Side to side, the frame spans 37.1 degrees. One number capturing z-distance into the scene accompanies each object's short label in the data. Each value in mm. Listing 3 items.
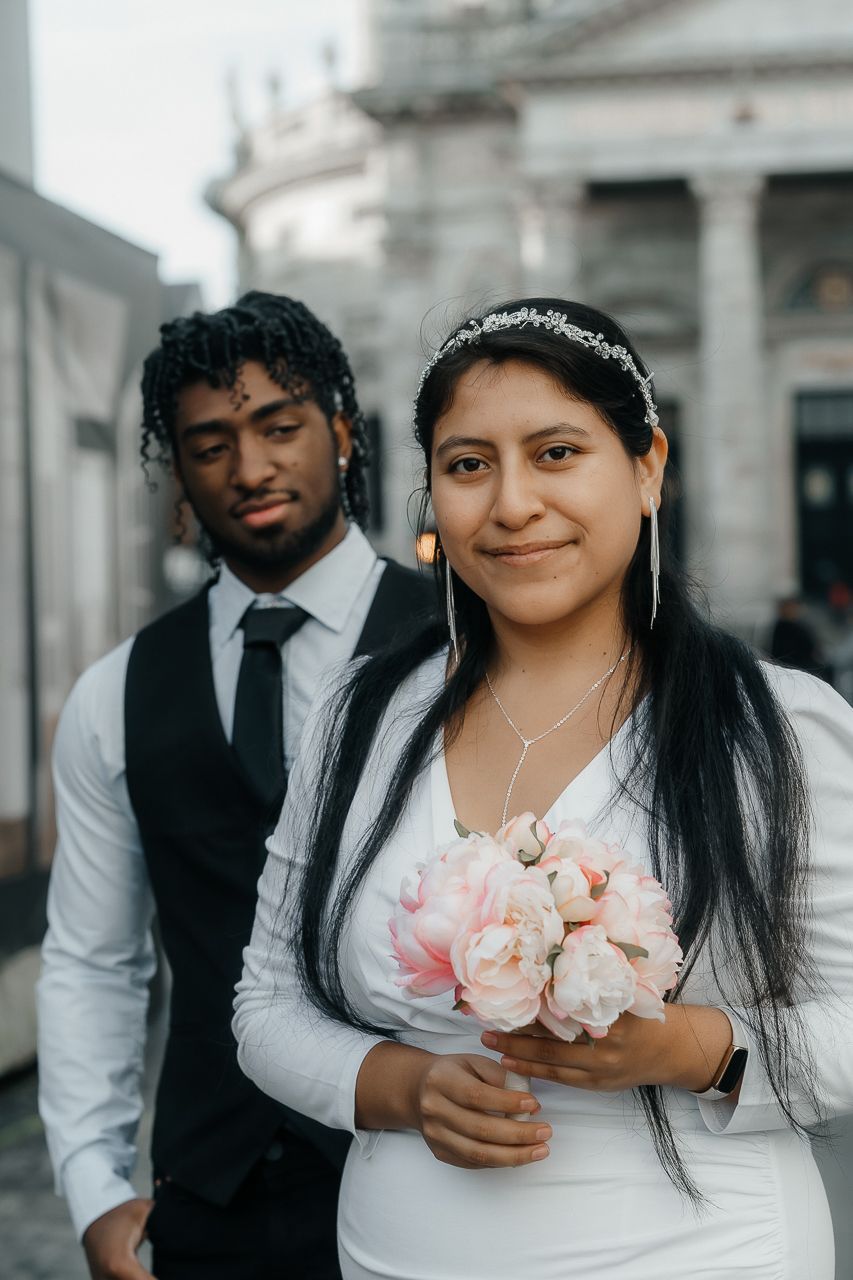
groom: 2158
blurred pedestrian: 13594
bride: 1483
